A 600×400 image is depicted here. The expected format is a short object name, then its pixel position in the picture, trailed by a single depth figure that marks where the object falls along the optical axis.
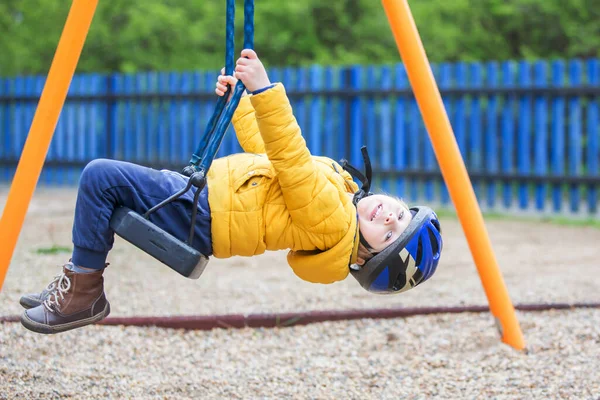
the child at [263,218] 4.62
